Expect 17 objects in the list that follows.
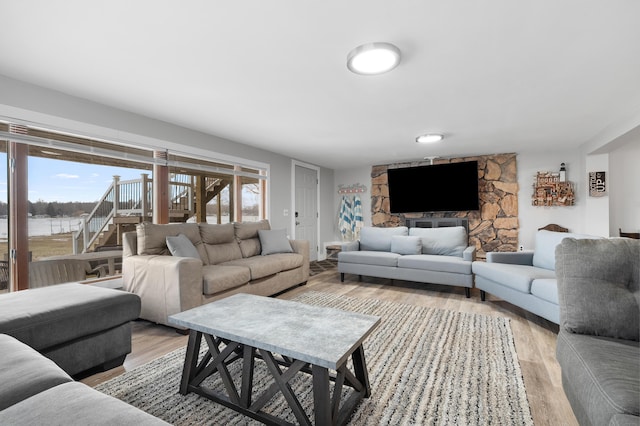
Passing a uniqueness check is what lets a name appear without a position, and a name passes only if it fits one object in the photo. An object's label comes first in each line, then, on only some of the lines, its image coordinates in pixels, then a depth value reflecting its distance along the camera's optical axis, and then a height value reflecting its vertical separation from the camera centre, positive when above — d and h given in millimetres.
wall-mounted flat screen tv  5672 +490
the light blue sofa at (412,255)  3773 -606
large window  2590 +316
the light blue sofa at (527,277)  2582 -649
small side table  6547 -816
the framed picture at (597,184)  4684 +398
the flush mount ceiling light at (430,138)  4125 +1046
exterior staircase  3041 +113
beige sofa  2613 -546
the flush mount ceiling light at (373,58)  1925 +1060
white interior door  6008 +180
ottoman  1600 -602
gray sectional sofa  797 -535
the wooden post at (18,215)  2502 +44
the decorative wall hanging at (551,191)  5180 +341
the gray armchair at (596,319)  1055 -485
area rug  1511 -1029
